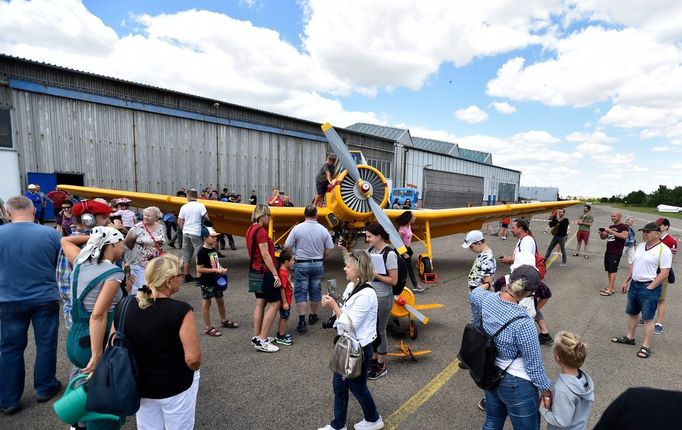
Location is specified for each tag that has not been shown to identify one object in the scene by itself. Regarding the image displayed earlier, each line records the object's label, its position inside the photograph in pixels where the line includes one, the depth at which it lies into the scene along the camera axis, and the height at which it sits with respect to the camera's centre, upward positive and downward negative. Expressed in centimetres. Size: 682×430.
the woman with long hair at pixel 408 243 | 627 -118
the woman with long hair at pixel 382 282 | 359 -98
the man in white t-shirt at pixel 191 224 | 703 -78
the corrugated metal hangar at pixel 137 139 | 1383 +252
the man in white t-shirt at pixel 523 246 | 405 -64
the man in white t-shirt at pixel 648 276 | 430 -103
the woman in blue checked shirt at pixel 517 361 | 215 -109
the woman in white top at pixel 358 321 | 269 -105
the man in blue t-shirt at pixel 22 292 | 296 -98
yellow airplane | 759 -49
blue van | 2795 -22
